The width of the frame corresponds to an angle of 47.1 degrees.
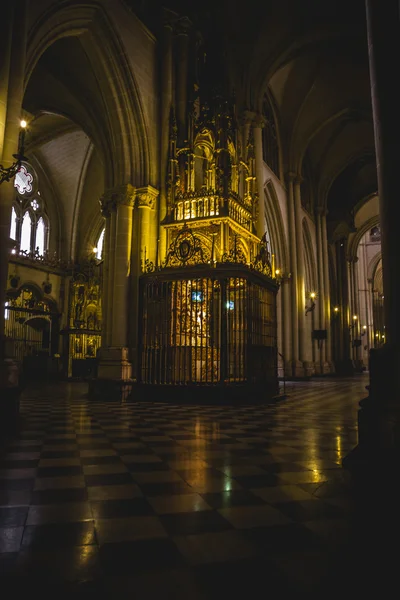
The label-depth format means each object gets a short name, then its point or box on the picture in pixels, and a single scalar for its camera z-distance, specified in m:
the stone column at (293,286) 22.78
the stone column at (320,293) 28.39
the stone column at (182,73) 15.13
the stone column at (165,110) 14.24
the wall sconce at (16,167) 7.02
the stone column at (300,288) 23.44
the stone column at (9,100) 7.59
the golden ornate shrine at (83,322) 24.22
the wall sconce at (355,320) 37.81
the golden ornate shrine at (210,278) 11.38
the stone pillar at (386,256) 4.16
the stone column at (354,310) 38.56
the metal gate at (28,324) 23.33
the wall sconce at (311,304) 26.28
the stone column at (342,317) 30.93
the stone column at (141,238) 13.44
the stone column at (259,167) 16.09
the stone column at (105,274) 13.62
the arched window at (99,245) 27.83
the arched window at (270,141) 22.86
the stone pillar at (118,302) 12.23
